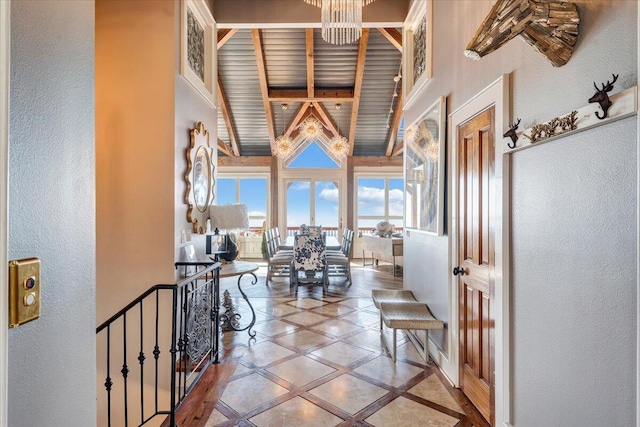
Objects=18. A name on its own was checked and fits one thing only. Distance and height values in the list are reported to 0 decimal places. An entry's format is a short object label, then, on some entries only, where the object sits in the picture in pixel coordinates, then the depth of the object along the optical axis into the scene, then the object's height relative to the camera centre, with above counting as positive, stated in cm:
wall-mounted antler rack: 106 +36
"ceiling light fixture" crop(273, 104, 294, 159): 691 +145
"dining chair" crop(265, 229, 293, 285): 591 -79
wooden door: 203 -29
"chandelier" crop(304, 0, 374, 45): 260 +159
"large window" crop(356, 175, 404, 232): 899 +38
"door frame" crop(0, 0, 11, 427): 60 +6
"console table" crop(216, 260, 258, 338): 319 -55
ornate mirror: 309 +37
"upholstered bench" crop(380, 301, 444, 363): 274 -89
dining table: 682 -63
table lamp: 345 -7
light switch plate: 65 -15
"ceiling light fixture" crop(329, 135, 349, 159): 709 +150
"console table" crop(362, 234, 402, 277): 639 -62
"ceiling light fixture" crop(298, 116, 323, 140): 648 +171
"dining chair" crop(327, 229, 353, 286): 607 -80
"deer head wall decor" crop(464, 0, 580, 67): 123 +73
